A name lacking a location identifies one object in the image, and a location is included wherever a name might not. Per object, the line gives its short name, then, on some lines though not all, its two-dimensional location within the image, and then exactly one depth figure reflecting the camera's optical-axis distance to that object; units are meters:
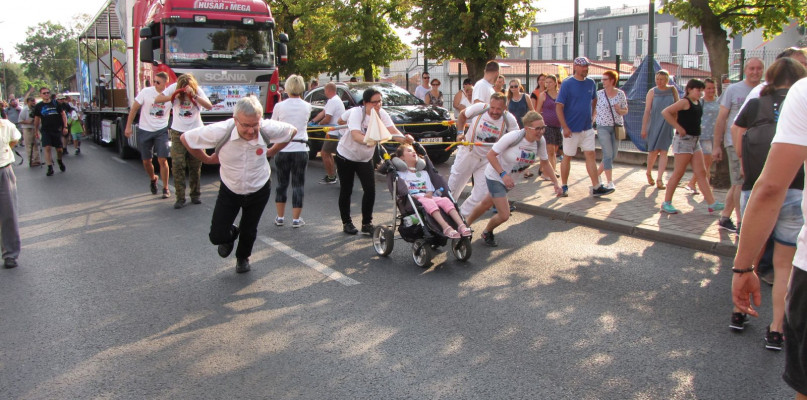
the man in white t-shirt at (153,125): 10.97
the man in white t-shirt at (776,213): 2.35
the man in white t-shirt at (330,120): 11.33
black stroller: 6.57
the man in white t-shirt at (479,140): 7.79
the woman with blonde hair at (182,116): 9.71
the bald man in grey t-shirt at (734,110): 6.83
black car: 14.15
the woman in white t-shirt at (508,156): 7.01
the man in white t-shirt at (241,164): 5.93
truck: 13.62
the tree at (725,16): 12.21
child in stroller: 6.47
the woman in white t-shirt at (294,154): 8.52
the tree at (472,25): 16.44
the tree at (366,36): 21.83
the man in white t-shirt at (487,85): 9.23
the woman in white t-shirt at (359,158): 7.73
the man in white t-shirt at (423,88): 16.64
